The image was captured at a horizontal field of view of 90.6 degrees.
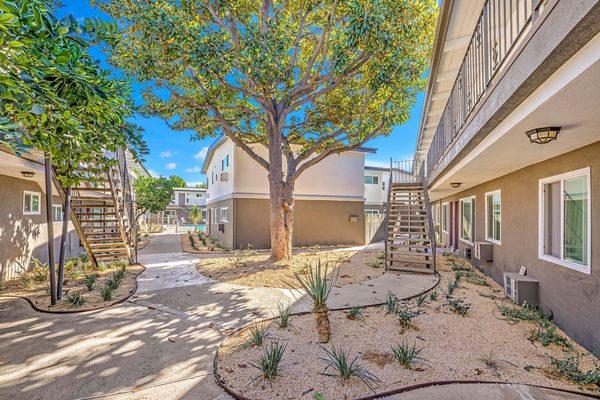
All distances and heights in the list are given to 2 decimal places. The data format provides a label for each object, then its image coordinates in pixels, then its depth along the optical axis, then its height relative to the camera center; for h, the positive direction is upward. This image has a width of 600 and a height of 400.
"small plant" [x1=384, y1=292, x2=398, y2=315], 4.96 -1.74
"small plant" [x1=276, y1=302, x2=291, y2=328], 4.41 -1.73
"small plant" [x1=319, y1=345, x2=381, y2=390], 3.05 -1.76
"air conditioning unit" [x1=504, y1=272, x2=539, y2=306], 5.21 -1.51
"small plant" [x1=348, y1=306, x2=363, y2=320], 4.75 -1.73
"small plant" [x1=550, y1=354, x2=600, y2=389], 2.97 -1.75
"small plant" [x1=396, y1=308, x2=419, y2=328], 4.39 -1.68
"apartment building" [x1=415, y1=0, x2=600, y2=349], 2.25 +0.86
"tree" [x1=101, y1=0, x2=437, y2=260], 6.96 +3.72
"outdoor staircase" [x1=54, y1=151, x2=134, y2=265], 8.45 -0.43
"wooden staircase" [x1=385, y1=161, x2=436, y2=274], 8.41 -0.60
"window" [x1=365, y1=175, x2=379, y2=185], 22.77 +2.01
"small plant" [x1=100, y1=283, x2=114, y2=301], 5.68 -1.67
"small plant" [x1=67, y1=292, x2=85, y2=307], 5.36 -1.69
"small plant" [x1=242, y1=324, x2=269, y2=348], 3.79 -1.74
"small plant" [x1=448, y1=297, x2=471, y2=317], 4.93 -1.74
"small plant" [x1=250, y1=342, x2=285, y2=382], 3.08 -1.68
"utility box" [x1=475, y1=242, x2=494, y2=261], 7.70 -1.20
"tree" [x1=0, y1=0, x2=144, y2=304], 2.19 +1.09
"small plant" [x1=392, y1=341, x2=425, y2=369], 3.31 -1.71
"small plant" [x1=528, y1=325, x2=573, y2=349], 3.86 -1.78
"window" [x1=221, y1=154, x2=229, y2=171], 15.39 +2.37
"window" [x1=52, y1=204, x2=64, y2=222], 10.51 -0.16
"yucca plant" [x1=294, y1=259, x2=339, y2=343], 3.89 -1.34
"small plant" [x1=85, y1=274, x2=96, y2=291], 6.30 -1.62
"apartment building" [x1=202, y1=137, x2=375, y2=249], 13.68 +0.27
